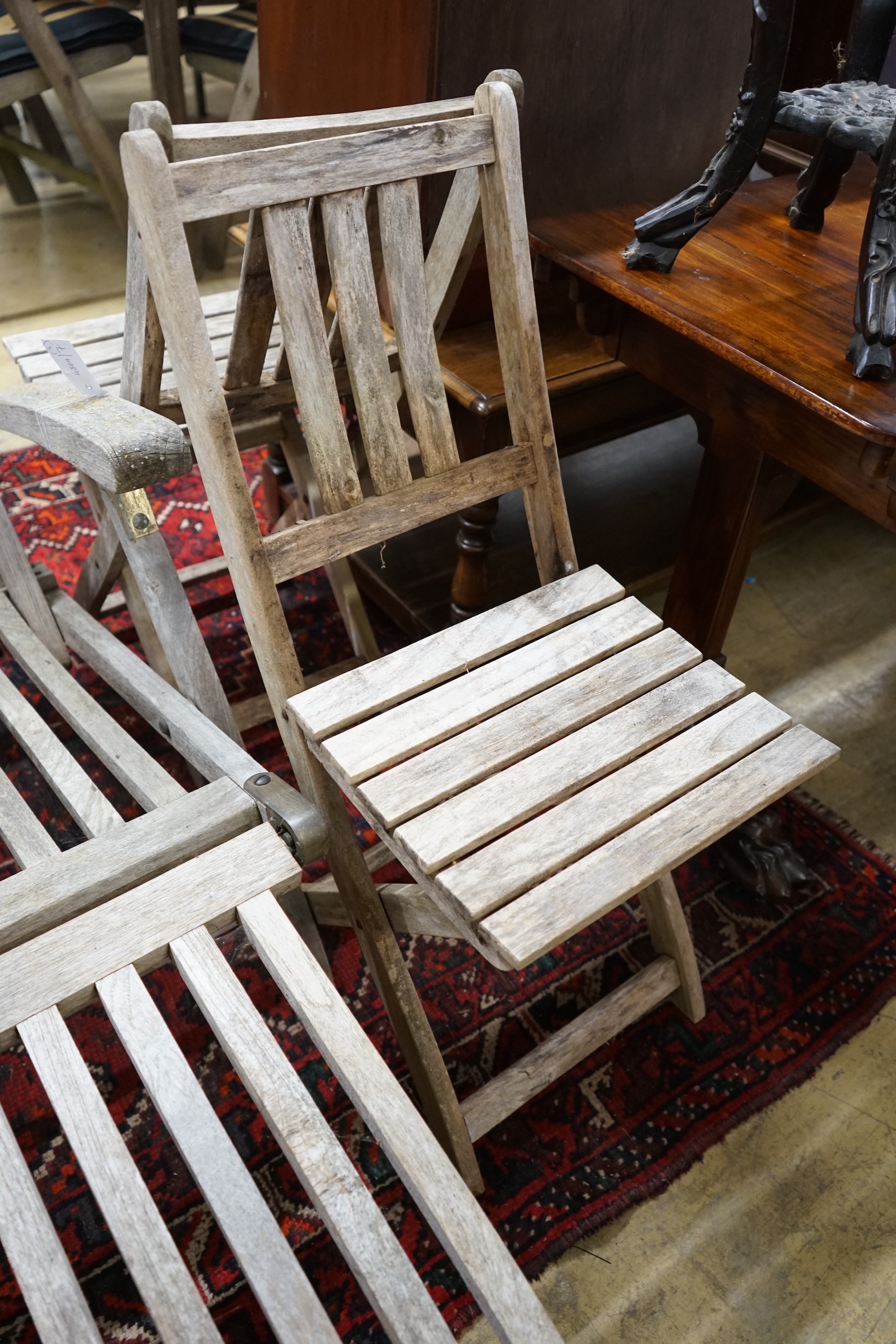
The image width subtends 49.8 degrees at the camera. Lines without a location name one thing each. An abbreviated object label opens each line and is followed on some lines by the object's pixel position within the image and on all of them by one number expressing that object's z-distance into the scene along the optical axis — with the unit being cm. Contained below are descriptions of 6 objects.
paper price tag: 129
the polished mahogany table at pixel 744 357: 123
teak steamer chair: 83
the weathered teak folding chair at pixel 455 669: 101
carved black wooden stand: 123
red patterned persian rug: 131
